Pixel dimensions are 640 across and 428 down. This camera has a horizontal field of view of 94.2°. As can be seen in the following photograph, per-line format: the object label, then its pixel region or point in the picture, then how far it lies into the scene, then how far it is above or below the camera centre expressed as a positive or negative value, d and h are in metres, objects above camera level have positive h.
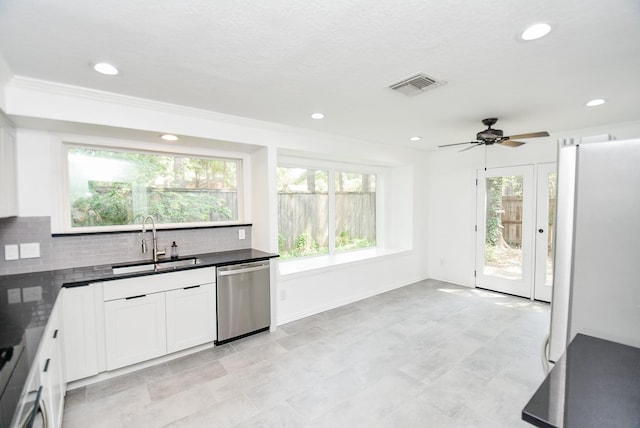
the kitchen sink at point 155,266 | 2.85 -0.63
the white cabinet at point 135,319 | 2.35 -1.02
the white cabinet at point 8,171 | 2.16 +0.25
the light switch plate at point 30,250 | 2.53 -0.40
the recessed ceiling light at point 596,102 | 2.78 +0.95
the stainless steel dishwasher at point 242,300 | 3.07 -1.05
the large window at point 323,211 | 4.40 -0.14
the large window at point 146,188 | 2.88 +0.16
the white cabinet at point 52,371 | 1.36 -0.90
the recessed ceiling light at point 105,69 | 1.99 +0.92
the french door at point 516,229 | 4.32 -0.43
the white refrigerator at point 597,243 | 1.21 -0.18
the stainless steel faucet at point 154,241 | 3.05 -0.40
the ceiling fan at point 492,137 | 3.27 +0.73
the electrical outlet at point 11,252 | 2.46 -0.41
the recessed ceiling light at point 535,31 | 1.59 +0.94
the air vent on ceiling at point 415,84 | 2.23 +0.93
